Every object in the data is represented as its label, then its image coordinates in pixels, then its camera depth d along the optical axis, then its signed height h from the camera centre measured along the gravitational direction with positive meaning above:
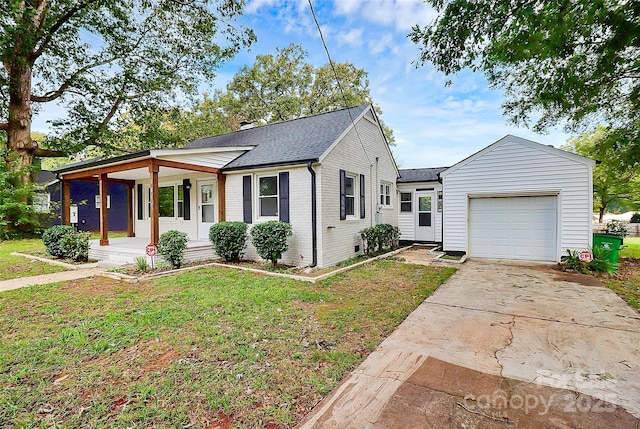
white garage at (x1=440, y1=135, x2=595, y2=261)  8.13 +0.17
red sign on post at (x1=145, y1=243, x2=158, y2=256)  7.26 -0.95
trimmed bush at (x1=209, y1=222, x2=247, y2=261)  8.50 -0.78
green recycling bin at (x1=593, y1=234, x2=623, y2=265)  7.90 -0.98
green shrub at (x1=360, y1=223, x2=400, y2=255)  10.08 -1.02
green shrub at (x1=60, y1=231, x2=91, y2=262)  8.61 -0.94
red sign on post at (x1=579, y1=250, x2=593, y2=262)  7.59 -1.26
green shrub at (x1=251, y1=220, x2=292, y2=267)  7.75 -0.74
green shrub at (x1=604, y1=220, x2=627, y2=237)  12.34 -0.92
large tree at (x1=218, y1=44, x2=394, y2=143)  23.94 +10.05
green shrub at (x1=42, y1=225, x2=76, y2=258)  9.02 -0.79
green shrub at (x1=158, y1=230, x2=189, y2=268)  7.51 -0.88
